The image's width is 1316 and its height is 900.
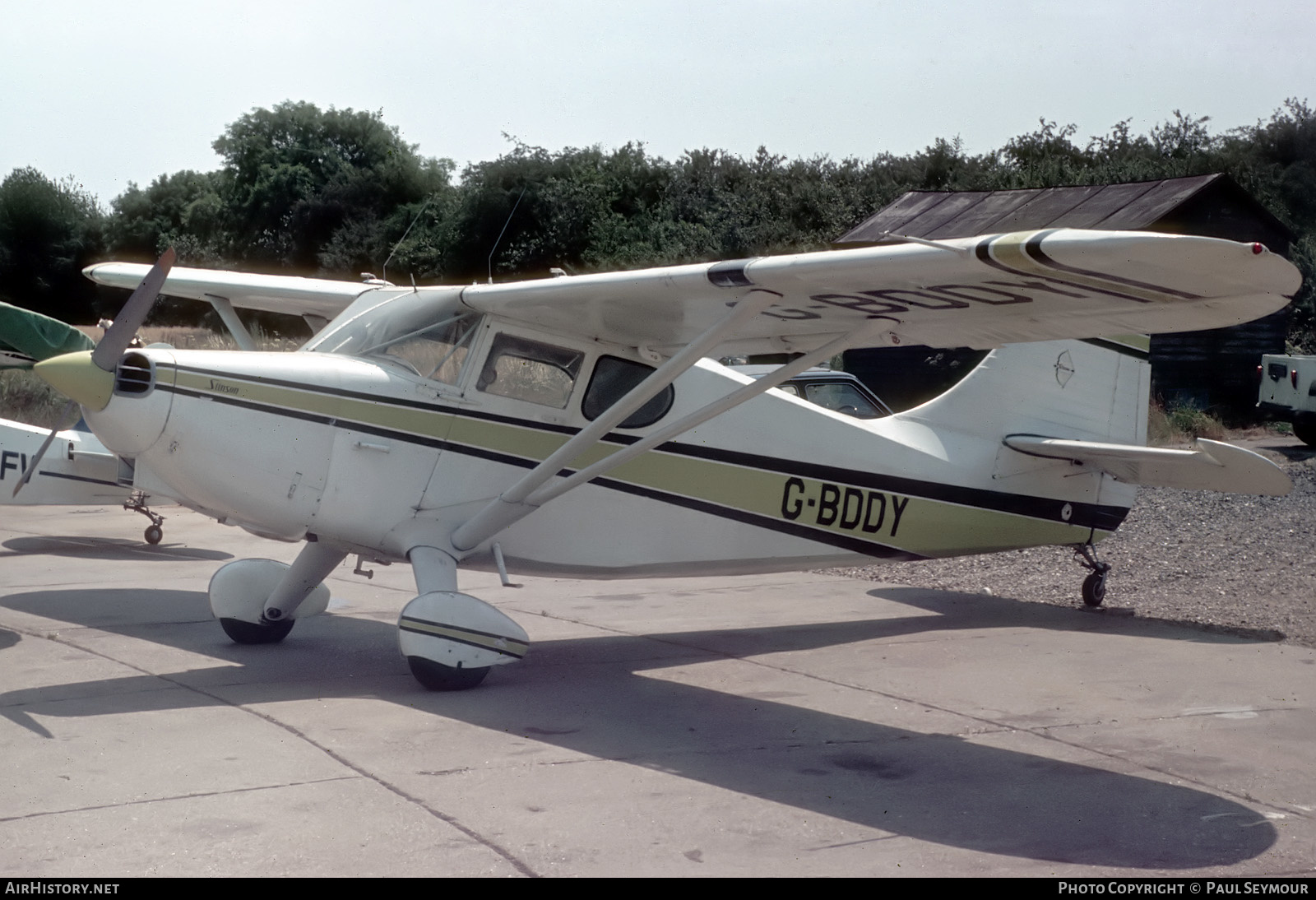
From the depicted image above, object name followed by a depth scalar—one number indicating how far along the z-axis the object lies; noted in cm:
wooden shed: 2367
